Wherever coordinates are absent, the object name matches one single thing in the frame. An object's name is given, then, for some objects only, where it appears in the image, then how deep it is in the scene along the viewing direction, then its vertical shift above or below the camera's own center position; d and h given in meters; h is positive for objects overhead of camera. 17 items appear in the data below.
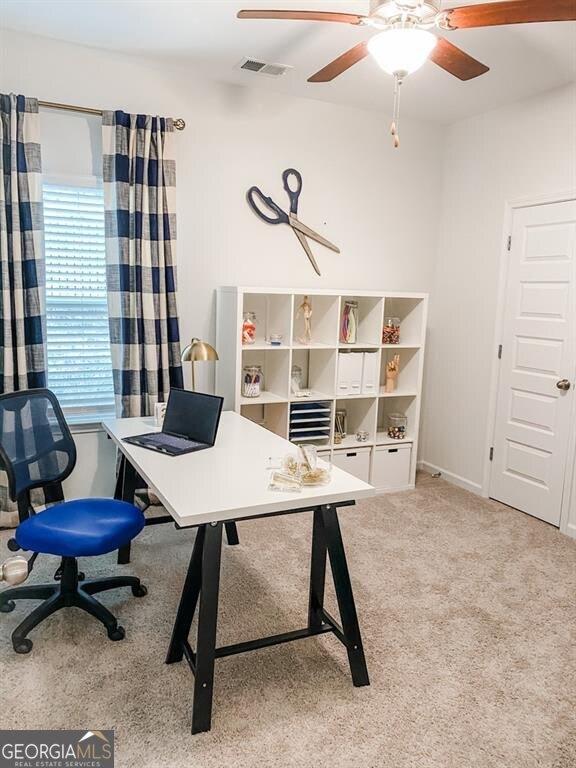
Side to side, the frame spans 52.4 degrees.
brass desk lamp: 2.95 -0.29
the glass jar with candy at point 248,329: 3.74 -0.20
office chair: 2.23 -0.91
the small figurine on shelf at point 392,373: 4.30 -0.52
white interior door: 3.54 -0.36
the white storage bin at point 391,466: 4.18 -1.18
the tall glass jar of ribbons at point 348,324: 4.02 -0.16
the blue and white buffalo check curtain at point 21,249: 3.03 +0.22
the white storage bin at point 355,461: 4.04 -1.11
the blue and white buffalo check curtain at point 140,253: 3.28 +0.23
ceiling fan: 1.86 +0.93
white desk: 1.87 -0.70
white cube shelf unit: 3.75 -0.45
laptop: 2.56 -0.60
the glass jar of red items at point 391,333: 4.20 -0.22
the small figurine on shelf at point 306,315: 3.95 -0.11
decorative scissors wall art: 3.87 +0.58
